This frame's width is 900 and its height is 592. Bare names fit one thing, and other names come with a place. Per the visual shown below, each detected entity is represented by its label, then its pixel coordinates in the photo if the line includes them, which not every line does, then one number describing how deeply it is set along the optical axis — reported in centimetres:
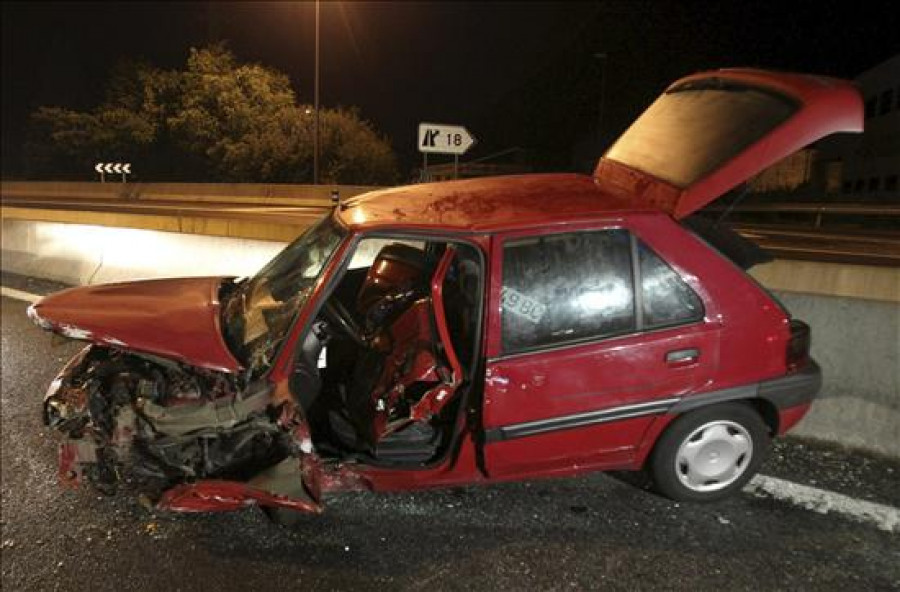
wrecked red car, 295
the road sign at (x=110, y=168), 2379
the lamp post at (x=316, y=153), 2569
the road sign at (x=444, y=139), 878
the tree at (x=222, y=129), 3033
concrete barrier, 376
